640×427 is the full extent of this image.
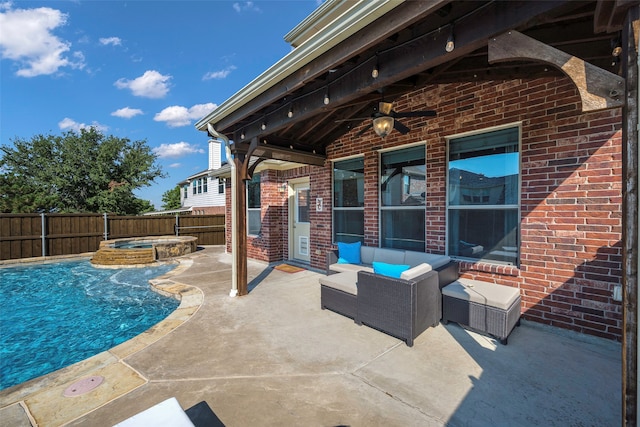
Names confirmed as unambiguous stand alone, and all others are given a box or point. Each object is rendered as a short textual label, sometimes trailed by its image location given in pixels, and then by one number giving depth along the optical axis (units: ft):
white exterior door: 24.31
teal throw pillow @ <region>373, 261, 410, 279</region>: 10.87
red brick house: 5.78
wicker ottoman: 9.77
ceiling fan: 11.61
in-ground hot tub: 27.58
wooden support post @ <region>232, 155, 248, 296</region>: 15.53
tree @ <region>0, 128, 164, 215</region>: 51.60
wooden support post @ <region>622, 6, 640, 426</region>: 4.24
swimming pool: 10.65
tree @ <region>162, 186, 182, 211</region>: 104.63
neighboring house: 60.85
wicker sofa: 9.84
